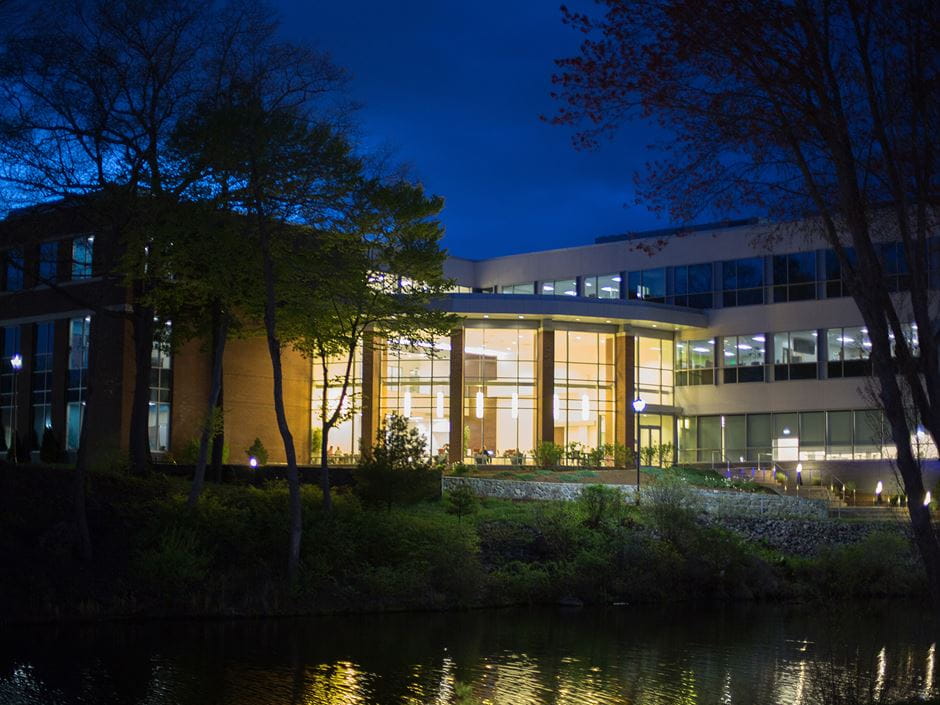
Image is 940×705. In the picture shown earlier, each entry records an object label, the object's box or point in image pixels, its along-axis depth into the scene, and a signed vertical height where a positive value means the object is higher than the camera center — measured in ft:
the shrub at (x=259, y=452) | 151.23 -1.58
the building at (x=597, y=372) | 154.40 +10.23
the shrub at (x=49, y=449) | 137.59 -1.27
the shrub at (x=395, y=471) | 105.09 -2.76
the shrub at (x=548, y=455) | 152.97 -1.66
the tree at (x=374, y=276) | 95.86 +14.83
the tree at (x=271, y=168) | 83.61 +20.12
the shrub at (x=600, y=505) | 111.96 -6.12
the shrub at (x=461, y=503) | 110.52 -5.88
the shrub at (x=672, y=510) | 108.47 -6.37
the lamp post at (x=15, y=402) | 126.21 +4.88
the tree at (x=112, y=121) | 88.74 +25.53
